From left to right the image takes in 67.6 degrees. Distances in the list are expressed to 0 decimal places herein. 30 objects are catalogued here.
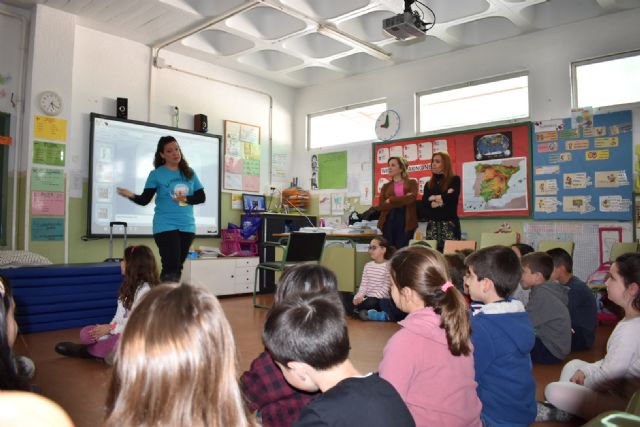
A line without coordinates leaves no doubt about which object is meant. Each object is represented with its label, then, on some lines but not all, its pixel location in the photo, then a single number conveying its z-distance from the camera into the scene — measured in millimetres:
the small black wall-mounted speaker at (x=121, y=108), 5051
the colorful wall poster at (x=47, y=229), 4441
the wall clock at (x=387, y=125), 5973
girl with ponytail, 1252
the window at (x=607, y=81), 4469
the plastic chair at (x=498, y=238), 4730
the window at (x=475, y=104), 5125
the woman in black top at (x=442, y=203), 4422
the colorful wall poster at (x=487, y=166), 4977
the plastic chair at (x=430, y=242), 4316
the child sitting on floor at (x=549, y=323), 2557
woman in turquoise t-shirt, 3340
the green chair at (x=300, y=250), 4691
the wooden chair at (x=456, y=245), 4285
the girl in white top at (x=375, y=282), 4344
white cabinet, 5359
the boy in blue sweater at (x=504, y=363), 1527
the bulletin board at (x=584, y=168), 4410
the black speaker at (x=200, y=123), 5801
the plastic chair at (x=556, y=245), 4375
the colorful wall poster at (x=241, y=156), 6172
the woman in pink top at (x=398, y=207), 4586
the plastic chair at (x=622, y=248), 4172
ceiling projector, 3980
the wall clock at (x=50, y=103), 4500
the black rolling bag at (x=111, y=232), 4957
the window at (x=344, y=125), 6371
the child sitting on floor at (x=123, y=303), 2598
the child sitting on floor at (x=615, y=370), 1693
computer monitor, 6281
